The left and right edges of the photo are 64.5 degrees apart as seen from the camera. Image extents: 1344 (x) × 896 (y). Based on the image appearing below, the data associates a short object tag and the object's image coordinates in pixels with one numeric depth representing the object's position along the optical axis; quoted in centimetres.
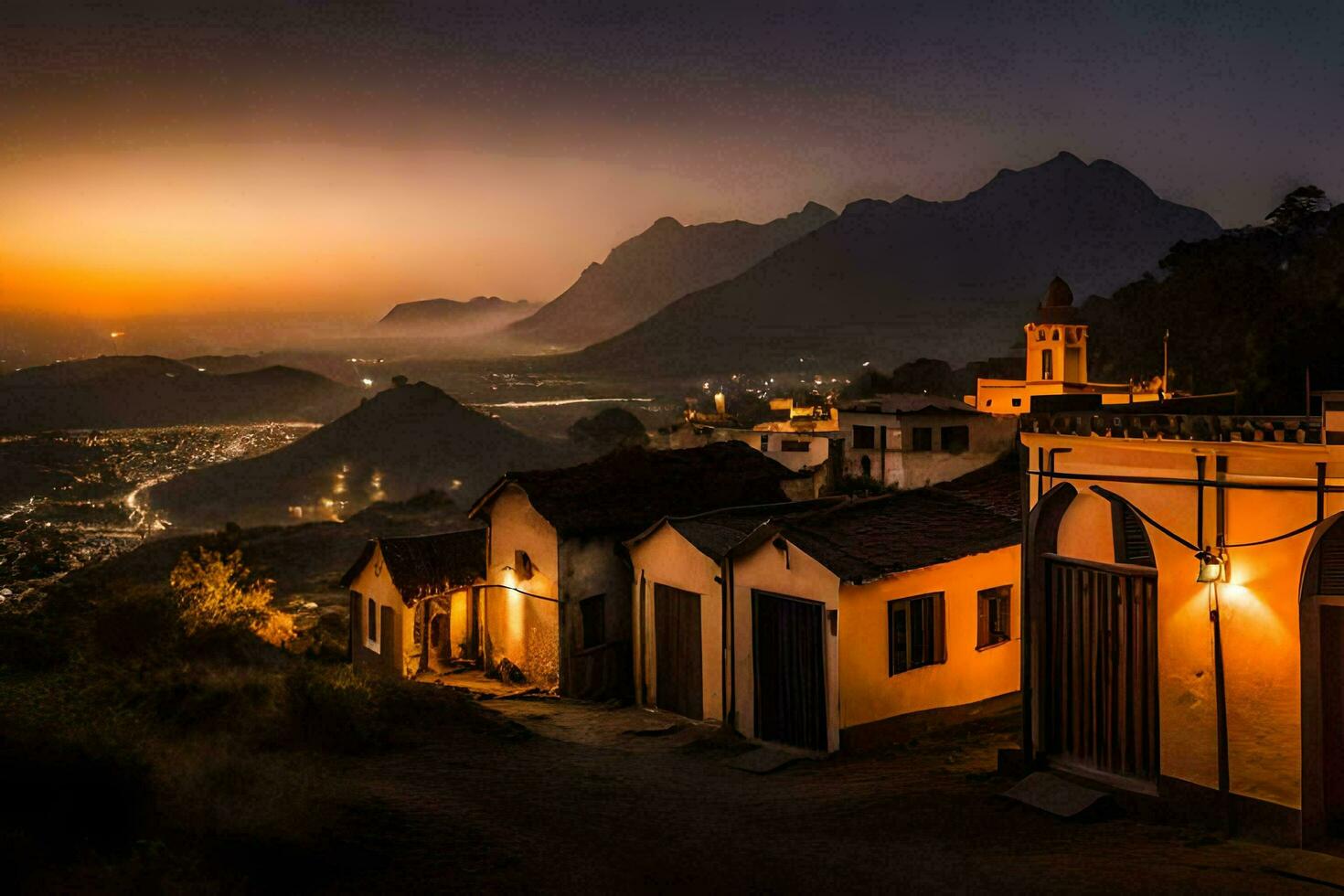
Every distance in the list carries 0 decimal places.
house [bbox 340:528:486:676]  2317
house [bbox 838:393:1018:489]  4269
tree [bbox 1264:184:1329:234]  6200
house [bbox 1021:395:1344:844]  912
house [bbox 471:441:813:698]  2098
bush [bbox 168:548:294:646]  2808
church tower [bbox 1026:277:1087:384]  5400
